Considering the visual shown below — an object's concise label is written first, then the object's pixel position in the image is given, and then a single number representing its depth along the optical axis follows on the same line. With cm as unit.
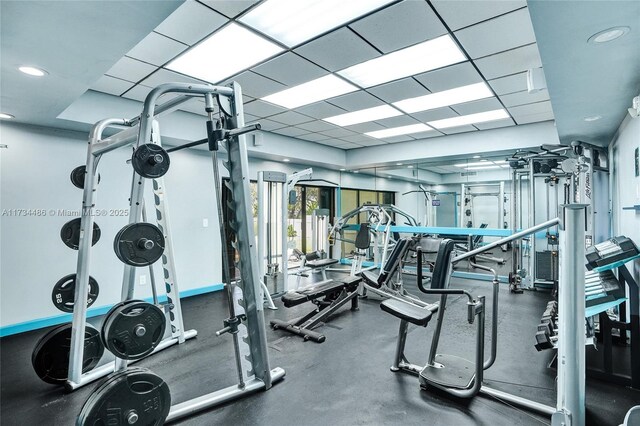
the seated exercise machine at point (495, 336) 158
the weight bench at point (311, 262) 522
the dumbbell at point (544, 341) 231
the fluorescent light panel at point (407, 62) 278
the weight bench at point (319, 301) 333
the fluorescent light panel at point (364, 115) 447
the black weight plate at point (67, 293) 246
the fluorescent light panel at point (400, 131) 531
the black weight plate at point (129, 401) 152
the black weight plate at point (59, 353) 234
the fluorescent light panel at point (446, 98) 371
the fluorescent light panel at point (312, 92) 354
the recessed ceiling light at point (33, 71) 213
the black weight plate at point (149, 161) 165
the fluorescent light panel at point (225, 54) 257
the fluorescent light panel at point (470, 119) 458
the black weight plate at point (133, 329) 159
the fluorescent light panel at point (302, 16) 219
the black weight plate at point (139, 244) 159
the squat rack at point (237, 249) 203
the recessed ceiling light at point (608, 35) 158
